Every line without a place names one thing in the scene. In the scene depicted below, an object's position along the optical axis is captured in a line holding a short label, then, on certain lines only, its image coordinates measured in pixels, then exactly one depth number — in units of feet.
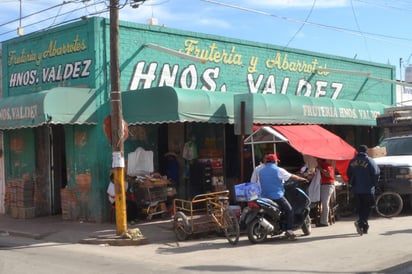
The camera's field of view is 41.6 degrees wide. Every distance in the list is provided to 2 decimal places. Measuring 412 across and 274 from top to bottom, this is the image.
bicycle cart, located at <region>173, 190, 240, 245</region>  38.47
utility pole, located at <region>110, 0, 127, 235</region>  39.47
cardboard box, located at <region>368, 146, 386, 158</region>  50.55
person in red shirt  42.24
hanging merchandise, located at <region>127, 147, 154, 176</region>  49.01
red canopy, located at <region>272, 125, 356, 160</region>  42.39
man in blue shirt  36.40
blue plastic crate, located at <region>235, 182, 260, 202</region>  35.78
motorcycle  35.94
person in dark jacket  37.37
